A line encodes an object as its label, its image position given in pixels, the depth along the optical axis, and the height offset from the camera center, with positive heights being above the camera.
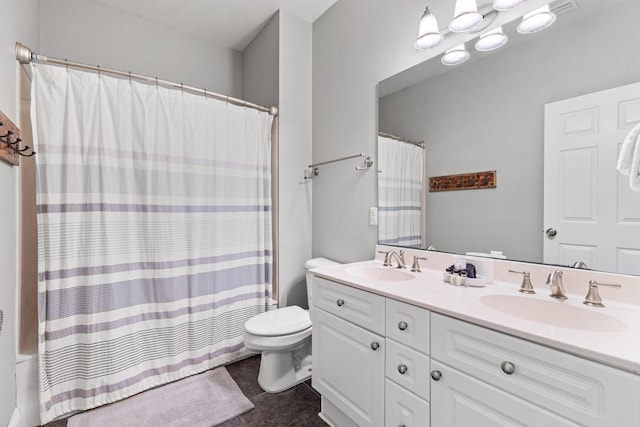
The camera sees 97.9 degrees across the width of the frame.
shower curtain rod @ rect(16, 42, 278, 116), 1.41 +0.81
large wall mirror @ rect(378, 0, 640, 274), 1.04 +0.45
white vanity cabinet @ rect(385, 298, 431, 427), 1.00 -0.60
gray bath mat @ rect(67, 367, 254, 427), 1.50 -1.14
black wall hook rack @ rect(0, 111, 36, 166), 1.19 +0.31
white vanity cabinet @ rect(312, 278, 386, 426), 1.18 -0.67
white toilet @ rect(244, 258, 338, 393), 1.67 -0.83
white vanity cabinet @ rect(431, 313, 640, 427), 0.64 -0.47
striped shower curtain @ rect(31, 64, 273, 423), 1.51 -0.15
